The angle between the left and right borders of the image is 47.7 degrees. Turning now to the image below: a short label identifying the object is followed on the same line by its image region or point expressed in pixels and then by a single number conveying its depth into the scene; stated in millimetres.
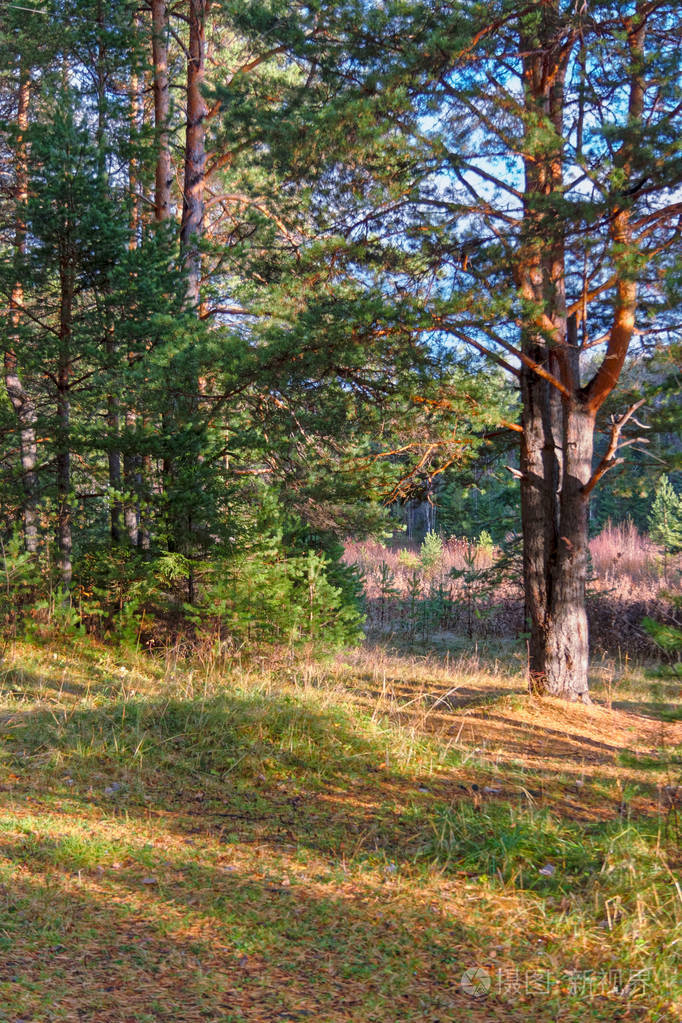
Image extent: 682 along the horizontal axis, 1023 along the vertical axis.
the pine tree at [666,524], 16422
